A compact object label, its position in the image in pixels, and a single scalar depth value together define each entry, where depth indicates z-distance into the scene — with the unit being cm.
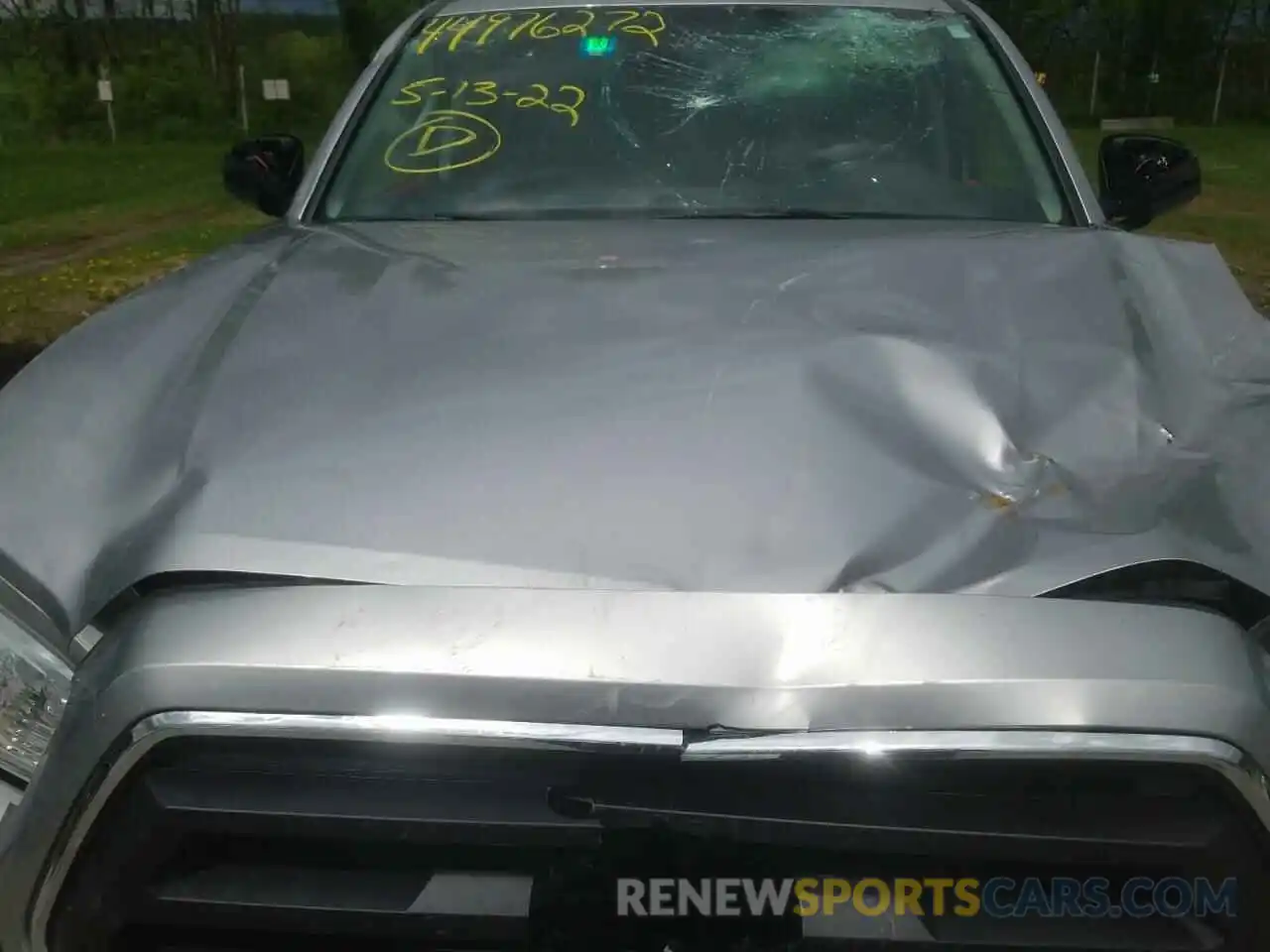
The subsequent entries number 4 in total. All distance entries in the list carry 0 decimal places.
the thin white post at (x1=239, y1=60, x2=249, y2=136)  2402
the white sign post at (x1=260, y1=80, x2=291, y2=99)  2222
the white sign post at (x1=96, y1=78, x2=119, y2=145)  2130
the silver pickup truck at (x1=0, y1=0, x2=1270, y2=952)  131
